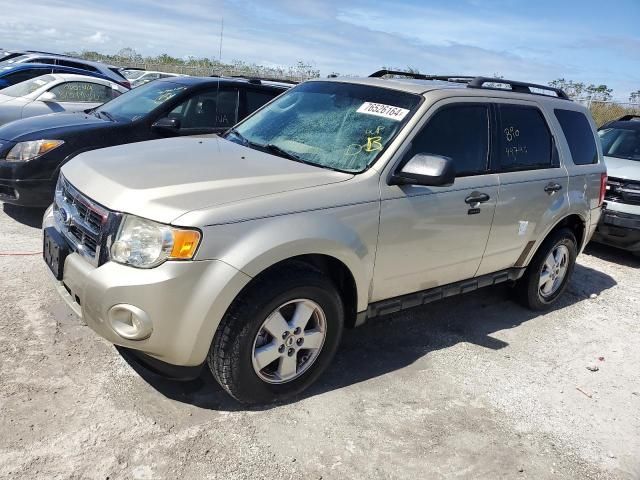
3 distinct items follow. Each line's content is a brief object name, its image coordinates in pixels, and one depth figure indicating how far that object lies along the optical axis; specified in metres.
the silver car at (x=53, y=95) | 9.02
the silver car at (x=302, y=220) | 2.88
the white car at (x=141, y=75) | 21.67
